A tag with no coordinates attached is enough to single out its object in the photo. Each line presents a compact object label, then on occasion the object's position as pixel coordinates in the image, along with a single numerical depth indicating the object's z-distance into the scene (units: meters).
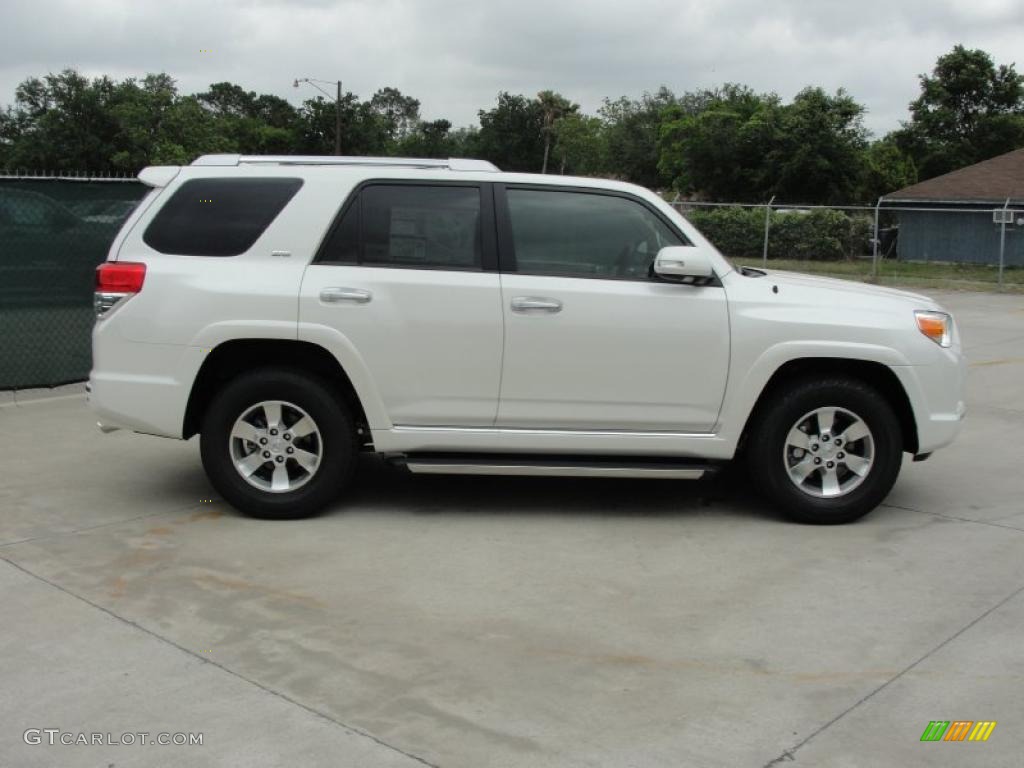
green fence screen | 9.67
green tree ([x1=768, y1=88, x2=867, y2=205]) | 44.81
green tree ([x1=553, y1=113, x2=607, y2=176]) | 69.44
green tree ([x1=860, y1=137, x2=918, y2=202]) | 48.09
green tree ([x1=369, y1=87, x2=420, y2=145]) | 119.81
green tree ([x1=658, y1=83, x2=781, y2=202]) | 47.84
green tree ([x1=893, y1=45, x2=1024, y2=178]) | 50.16
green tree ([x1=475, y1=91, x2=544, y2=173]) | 72.38
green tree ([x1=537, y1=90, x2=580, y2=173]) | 80.94
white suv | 6.05
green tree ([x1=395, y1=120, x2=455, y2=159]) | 70.94
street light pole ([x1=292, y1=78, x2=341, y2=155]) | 53.42
